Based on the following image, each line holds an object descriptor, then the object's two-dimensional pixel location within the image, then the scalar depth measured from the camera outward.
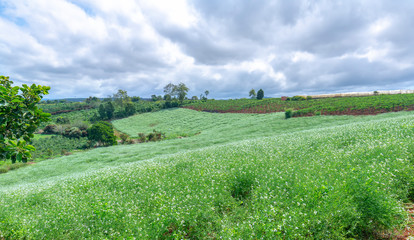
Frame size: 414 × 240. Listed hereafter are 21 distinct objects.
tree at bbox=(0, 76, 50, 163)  4.64
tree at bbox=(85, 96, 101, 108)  123.75
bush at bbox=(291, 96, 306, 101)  84.69
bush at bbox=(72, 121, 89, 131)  63.34
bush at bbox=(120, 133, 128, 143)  45.62
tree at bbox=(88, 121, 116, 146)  46.01
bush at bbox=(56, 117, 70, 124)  70.43
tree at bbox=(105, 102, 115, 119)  92.88
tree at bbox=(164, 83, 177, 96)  113.38
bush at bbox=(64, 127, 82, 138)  58.88
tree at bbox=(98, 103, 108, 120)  92.19
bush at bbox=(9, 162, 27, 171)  29.36
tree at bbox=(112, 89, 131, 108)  115.81
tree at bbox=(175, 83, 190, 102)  110.56
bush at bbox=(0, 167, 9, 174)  27.75
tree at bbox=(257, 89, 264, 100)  107.41
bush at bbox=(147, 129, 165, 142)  43.27
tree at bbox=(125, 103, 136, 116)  95.50
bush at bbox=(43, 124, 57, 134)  63.47
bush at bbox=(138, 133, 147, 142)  43.84
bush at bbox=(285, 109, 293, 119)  41.78
